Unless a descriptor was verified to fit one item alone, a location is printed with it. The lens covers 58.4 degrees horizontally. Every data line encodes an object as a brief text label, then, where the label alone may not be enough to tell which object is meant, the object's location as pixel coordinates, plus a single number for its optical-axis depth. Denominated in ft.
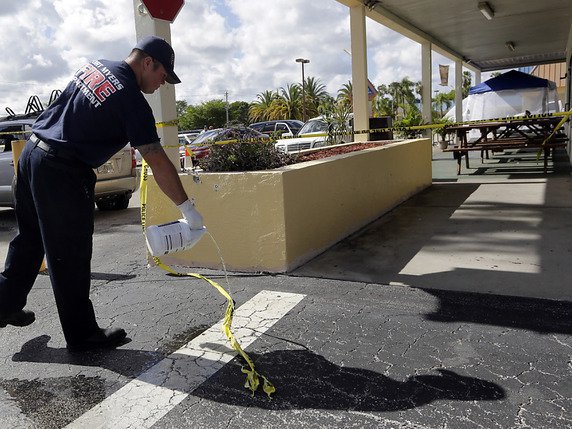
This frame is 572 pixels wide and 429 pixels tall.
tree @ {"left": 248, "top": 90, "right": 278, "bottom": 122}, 204.01
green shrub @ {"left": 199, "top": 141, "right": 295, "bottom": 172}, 16.33
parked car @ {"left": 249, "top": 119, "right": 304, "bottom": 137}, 80.94
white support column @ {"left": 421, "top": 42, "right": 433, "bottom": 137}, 50.49
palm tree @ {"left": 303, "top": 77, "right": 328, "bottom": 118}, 191.24
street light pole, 179.50
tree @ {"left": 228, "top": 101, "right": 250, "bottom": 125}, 282.36
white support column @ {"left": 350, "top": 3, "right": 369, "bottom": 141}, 34.71
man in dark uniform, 9.77
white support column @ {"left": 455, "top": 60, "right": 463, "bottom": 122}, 66.52
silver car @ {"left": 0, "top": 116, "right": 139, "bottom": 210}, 28.84
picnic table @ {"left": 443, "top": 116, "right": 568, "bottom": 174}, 33.96
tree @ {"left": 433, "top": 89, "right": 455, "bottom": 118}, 186.35
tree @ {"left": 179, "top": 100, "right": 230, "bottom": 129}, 277.52
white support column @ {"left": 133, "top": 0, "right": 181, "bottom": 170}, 16.17
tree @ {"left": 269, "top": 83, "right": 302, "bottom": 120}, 191.93
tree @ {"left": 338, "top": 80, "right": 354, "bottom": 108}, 171.88
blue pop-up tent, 51.62
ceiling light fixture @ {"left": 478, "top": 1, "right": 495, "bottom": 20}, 36.58
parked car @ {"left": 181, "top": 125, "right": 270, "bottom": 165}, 17.35
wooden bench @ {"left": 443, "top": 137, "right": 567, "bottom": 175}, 33.66
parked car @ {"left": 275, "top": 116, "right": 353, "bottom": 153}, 40.58
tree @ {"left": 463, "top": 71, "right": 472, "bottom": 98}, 182.01
